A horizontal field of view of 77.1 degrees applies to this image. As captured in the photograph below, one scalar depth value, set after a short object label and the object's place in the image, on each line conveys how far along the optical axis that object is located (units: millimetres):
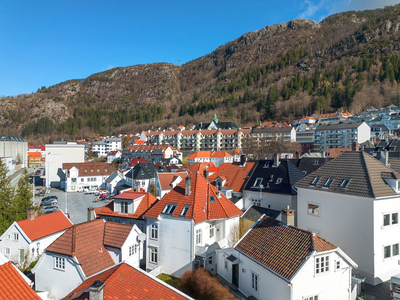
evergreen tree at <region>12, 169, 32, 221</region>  29202
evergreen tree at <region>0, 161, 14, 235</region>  27731
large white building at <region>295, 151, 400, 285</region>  17047
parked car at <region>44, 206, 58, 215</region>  43684
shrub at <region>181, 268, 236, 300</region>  14702
